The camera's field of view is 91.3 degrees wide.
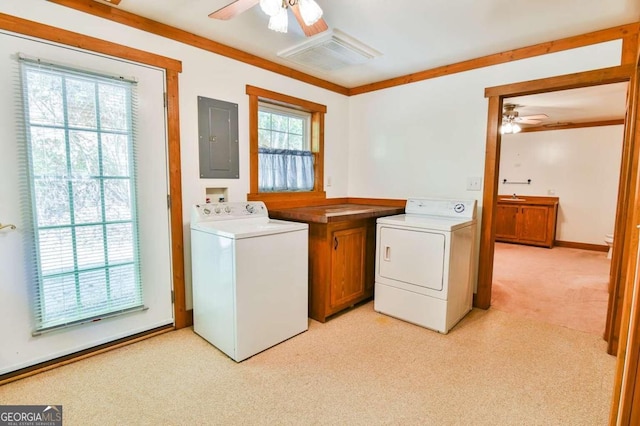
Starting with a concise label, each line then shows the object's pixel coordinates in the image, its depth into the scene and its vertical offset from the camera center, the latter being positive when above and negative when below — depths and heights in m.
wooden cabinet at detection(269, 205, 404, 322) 2.71 -0.66
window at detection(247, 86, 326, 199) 3.04 +0.40
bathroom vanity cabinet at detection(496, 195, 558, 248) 5.90 -0.69
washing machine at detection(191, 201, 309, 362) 2.14 -0.73
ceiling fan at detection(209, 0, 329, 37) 1.69 +0.96
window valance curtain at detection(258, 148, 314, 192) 3.23 +0.13
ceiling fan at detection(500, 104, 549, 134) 4.78 +1.07
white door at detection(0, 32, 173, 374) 1.84 -0.31
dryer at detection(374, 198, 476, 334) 2.55 -0.71
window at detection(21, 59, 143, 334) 1.94 -0.10
